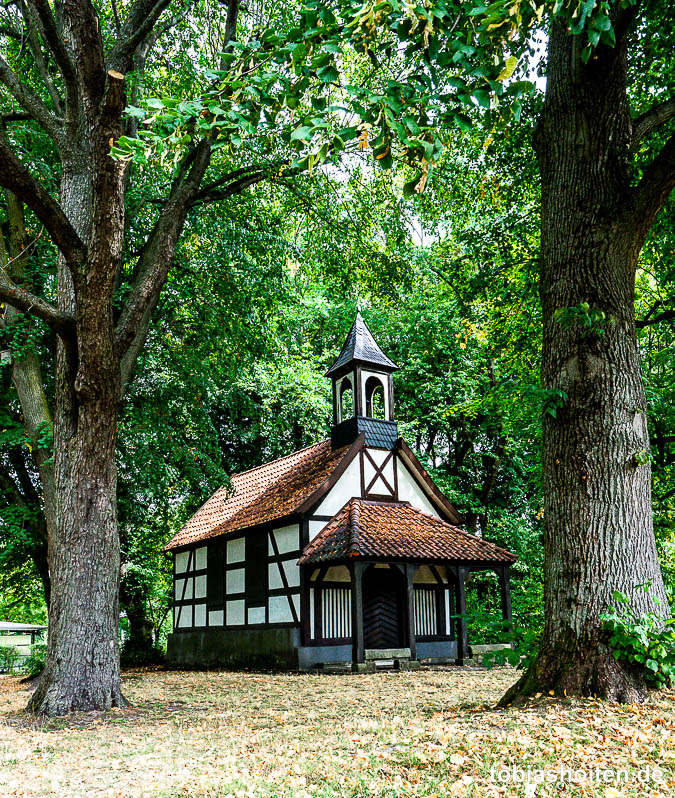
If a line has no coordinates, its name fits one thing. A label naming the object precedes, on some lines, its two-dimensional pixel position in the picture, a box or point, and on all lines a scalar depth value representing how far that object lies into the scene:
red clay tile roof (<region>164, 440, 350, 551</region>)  16.33
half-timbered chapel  14.70
